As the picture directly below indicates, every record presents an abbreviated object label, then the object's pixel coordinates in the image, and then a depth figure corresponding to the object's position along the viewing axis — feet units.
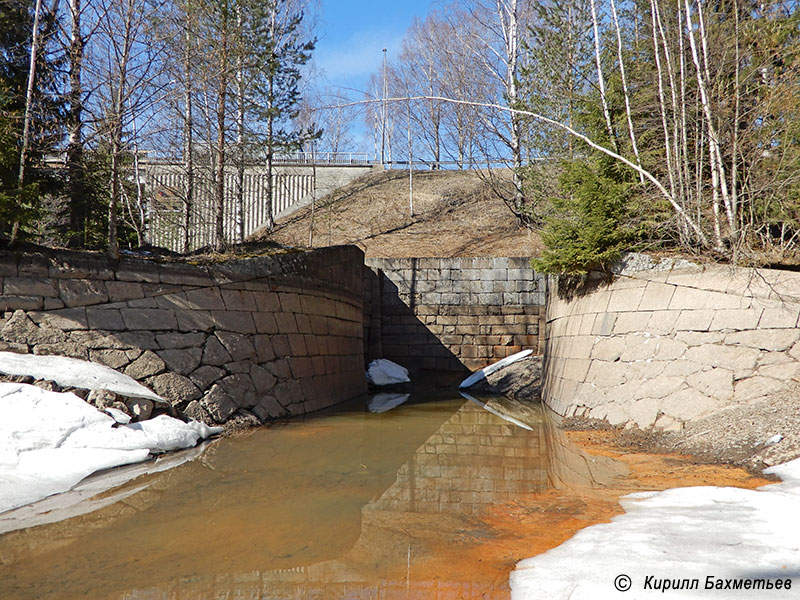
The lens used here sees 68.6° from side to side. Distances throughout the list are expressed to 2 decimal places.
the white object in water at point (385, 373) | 49.65
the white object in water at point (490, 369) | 49.11
